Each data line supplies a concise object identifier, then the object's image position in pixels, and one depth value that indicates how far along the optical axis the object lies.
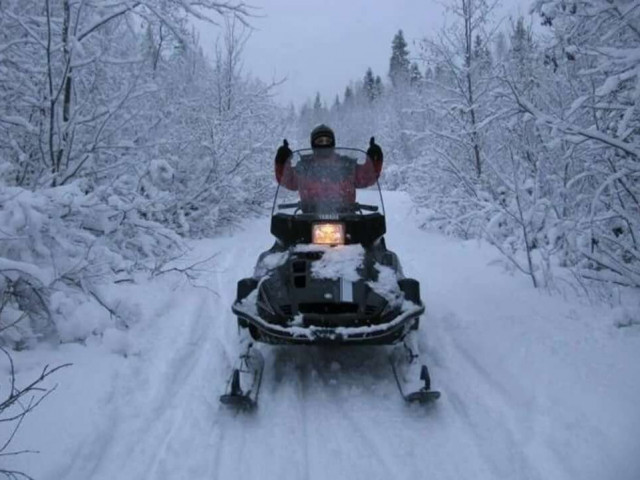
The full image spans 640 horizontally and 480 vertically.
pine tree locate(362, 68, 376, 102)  61.66
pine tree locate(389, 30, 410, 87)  51.89
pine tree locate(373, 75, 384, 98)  56.81
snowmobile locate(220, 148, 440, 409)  3.98
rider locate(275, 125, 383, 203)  5.43
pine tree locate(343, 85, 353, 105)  70.70
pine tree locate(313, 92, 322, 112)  72.76
